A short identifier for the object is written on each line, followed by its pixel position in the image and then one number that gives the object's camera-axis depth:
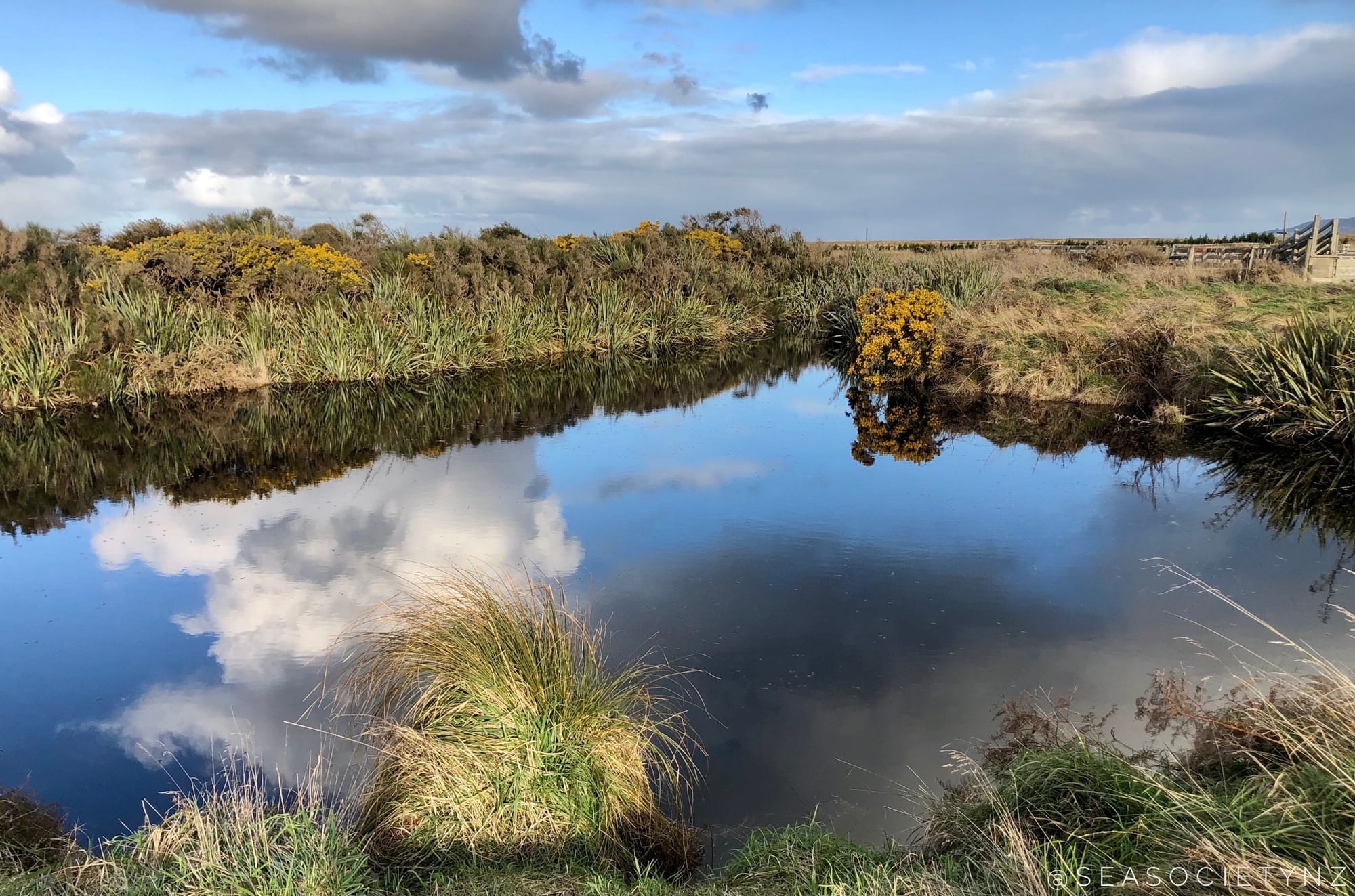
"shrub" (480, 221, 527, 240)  26.53
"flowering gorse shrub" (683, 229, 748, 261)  26.17
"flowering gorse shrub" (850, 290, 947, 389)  15.62
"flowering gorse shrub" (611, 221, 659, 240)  26.33
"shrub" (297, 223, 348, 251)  20.84
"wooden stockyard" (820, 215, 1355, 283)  21.98
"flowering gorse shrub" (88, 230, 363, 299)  15.42
